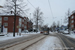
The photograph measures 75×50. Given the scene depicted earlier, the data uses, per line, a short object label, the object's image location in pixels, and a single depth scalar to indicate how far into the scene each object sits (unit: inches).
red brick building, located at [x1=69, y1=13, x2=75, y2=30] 2928.6
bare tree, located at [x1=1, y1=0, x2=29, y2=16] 1015.6
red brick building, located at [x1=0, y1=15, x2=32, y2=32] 2452.0
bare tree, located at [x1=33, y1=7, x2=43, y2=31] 2337.2
